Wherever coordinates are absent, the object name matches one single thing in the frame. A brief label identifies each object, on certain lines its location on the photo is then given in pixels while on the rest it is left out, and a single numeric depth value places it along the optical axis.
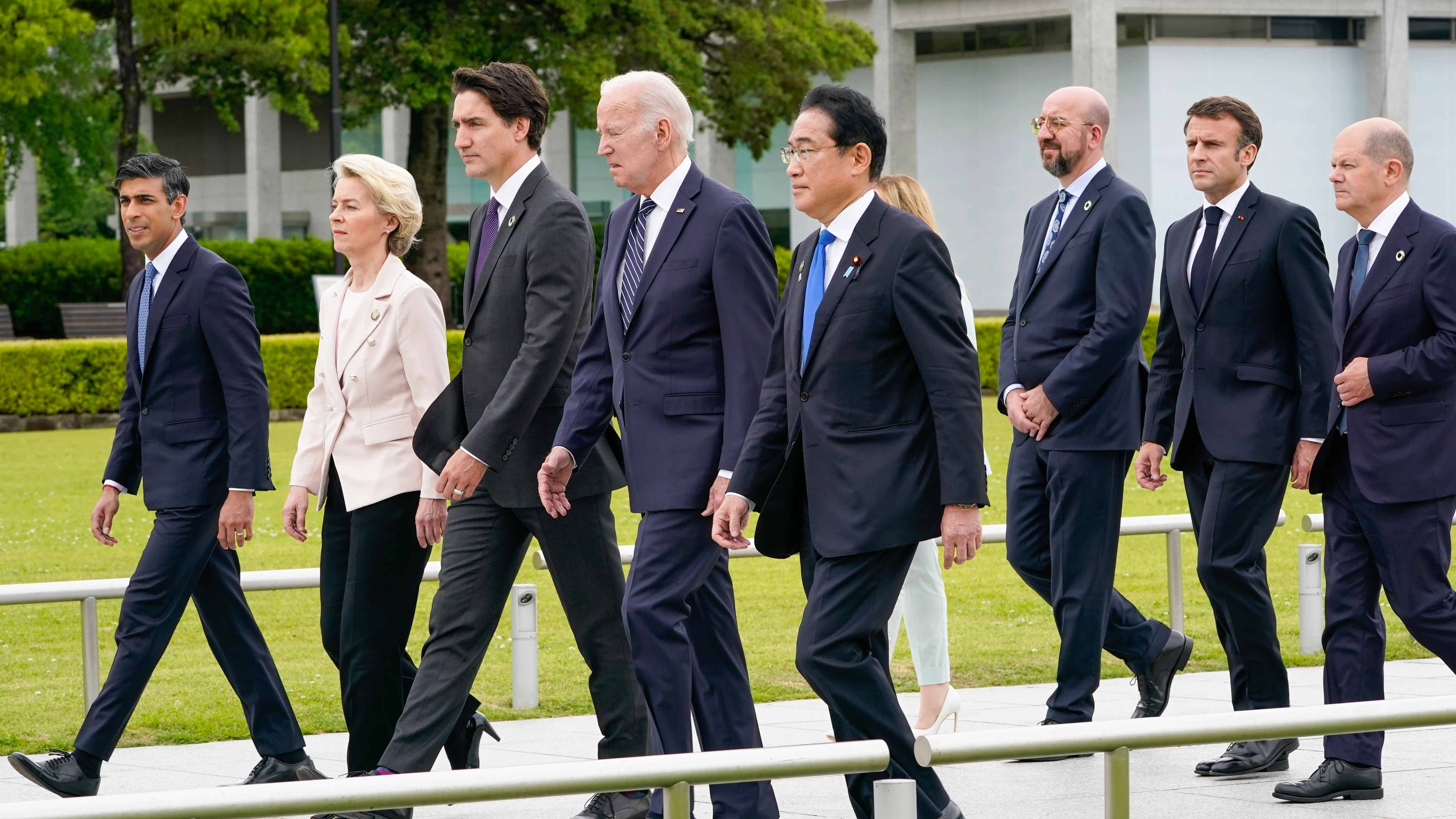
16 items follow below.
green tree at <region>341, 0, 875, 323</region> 64.25
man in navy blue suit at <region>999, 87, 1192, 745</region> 12.65
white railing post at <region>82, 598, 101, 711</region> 14.41
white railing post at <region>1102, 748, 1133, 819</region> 7.13
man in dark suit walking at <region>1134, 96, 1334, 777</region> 12.39
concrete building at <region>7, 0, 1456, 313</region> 80.62
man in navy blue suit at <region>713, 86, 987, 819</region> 9.33
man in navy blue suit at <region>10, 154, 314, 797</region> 12.12
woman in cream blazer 11.43
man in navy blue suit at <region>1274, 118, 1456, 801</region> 11.71
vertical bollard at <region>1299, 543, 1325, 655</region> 17.58
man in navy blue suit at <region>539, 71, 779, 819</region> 10.33
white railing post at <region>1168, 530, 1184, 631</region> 17.25
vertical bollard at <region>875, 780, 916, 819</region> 6.80
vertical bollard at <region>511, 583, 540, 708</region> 15.50
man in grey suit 10.95
